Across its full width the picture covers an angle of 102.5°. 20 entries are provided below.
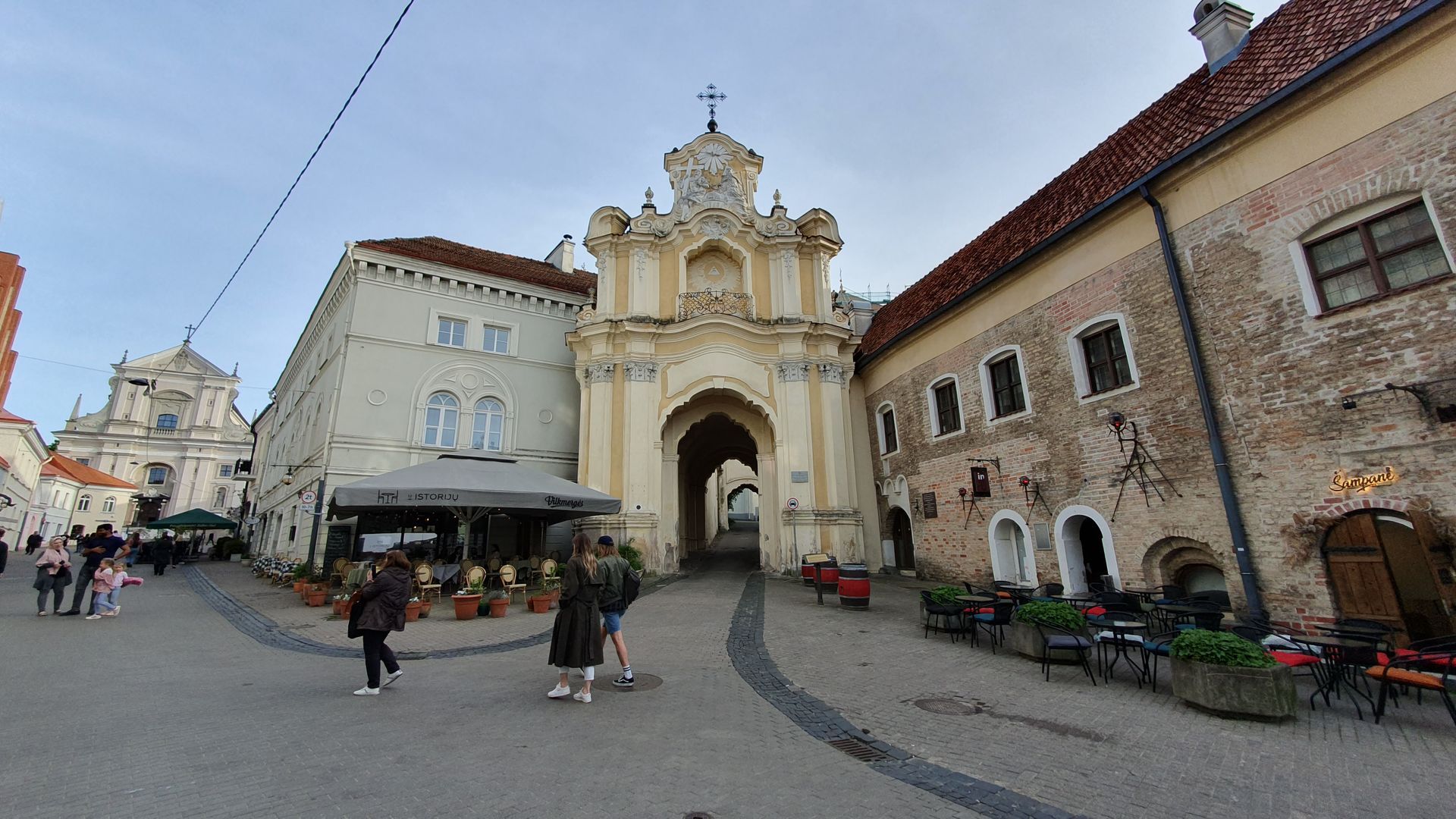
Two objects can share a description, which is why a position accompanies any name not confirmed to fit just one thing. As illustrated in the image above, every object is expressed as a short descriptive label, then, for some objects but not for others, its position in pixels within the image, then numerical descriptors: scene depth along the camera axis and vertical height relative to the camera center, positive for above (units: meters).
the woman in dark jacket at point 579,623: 5.96 -0.76
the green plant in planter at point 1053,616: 7.50 -1.09
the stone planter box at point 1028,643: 7.57 -1.50
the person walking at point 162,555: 21.89 +0.30
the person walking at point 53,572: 10.89 -0.10
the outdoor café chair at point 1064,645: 6.75 -1.30
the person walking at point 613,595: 6.42 -0.52
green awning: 23.81 +1.67
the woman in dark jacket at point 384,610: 6.02 -0.57
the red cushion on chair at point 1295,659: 5.93 -1.39
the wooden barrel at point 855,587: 12.44 -1.03
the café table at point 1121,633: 6.94 -1.26
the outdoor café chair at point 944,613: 9.05 -1.19
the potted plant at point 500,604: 11.40 -1.02
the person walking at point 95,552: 11.08 +0.24
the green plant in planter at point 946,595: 9.25 -0.95
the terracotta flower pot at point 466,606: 11.05 -1.01
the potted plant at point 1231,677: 5.29 -1.40
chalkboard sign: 17.39 +0.34
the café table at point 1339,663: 5.71 -1.39
